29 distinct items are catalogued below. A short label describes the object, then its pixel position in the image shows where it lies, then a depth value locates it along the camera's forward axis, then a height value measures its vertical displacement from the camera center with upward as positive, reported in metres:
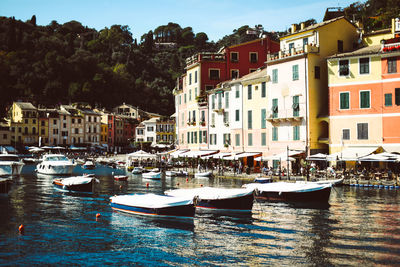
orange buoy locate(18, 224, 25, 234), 25.26 -4.14
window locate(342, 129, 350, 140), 49.69 +2.75
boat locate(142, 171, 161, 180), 59.14 -2.38
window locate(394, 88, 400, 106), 46.25 +6.60
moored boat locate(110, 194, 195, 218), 27.48 -3.17
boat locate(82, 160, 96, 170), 84.06 -1.54
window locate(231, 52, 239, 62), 74.19 +17.36
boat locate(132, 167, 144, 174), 71.06 -1.97
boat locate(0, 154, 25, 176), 49.13 -0.85
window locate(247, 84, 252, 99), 61.91 +9.46
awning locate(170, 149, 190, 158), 73.62 +1.04
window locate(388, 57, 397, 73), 46.53 +10.02
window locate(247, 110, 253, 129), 61.81 +5.50
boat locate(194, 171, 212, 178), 59.12 -2.20
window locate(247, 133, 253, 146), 61.78 +2.71
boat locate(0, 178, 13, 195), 39.22 -2.52
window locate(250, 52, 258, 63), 74.44 +17.35
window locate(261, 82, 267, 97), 59.02 +9.35
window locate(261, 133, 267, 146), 59.22 +2.60
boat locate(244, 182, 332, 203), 34.25 -2.77
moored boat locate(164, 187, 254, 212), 30.92 -2.87
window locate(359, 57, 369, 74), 48.44 +10.45
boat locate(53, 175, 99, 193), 42.78 -2.63
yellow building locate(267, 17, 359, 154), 52.78 +9.95
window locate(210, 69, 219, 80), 74.50 +14.34
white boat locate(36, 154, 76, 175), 66.25 -1.08
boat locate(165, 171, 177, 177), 62.56 -2.31
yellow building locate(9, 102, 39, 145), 122.31 +9.76
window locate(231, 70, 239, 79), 74.69 +14.48
